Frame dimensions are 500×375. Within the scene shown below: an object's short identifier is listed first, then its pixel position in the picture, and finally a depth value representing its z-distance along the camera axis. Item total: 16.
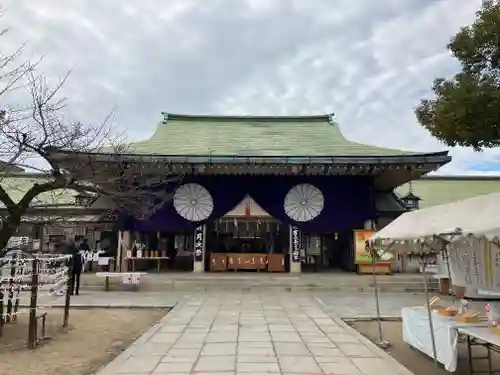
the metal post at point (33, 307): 5.48
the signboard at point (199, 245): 14.20
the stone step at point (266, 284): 11.68
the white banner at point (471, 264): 5.38
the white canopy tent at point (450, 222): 3.54
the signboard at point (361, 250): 13.48
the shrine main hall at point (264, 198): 13.51
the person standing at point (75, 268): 10.15
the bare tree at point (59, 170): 5.67
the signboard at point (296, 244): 14.13
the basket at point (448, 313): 5.01
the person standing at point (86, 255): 13.23
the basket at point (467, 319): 4.66
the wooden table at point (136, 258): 13.42
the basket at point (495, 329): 4.18
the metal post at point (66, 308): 6.81
